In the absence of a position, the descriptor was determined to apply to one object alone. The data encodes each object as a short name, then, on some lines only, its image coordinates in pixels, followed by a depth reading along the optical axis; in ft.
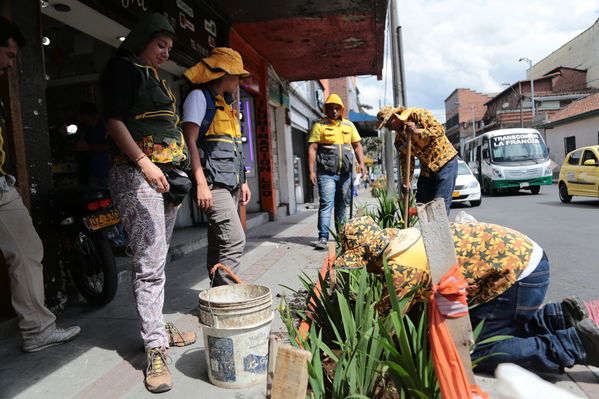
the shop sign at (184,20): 14.91
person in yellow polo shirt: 19.84
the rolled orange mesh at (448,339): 5.34
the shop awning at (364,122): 60.10
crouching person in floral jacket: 7.22
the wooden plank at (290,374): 5.08
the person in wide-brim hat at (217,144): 10.18
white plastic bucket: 7.45
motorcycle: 12.01
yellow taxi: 36.04
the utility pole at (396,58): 32.76
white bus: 51.98
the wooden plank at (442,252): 5.57
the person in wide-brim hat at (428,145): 14.82
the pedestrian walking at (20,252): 9.03
